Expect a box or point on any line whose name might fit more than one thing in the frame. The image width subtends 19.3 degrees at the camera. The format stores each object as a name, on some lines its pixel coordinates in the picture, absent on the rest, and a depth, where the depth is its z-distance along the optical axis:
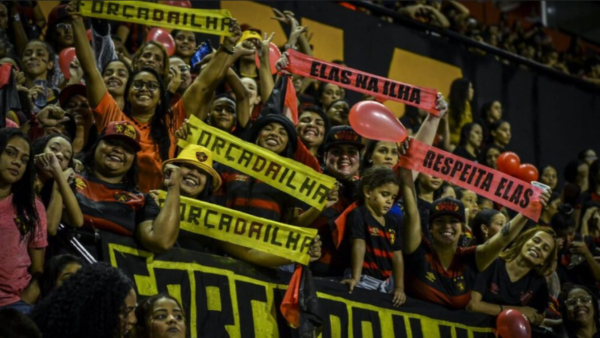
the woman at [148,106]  10.73
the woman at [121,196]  9.04
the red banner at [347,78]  12.59
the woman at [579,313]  12.75
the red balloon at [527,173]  16.33
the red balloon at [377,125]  11.71
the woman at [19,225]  8.10
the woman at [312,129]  12.49
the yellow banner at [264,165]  10.46
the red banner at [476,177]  11.52
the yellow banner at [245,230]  9.69
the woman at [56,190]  8.52
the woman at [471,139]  17.68
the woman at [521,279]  11.87
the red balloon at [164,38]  14.15
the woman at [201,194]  9.99
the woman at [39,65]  12.21
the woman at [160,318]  8.13
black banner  9.18
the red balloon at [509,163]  16.52
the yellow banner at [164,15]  11.66
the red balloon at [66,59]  13.03
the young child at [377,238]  10.83
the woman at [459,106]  19.22
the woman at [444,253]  11.37
